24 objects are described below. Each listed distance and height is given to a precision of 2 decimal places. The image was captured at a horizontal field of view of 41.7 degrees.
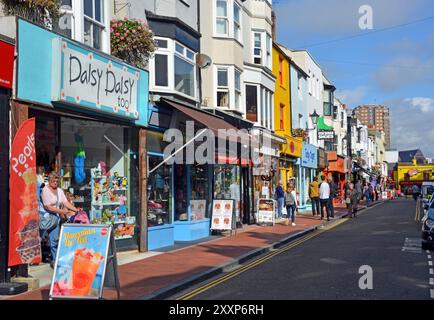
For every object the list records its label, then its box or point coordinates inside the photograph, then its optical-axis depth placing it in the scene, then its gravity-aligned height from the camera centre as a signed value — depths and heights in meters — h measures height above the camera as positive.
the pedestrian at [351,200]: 27.77 -0.70
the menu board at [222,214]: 18.62 -0.90
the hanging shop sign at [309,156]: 35.68 +1.95
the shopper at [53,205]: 10.59 -0.32
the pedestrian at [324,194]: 25.77 -0.37
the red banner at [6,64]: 9.02 +2.01
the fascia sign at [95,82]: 10.71 +2.24
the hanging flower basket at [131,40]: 13.56 +3.55
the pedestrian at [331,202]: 26.41 -0.77
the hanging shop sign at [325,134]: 36.72 +3.34
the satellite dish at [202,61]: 18.19 +4.04
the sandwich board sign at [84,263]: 7.80 -1.05
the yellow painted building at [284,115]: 30.22 +3.97
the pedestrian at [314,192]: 27.94 -0.30
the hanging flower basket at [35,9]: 9.72 +3.17
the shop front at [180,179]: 15.37 +0.25
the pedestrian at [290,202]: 23.02 -0.64
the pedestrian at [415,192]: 48.41 -0.60
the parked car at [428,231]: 13.80 -1.13
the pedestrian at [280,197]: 25.34 -0.48
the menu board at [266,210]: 22.91 -0.96
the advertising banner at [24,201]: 9.20 -0.21
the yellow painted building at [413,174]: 58.78 +1.19
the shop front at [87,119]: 10.12 +1.48
